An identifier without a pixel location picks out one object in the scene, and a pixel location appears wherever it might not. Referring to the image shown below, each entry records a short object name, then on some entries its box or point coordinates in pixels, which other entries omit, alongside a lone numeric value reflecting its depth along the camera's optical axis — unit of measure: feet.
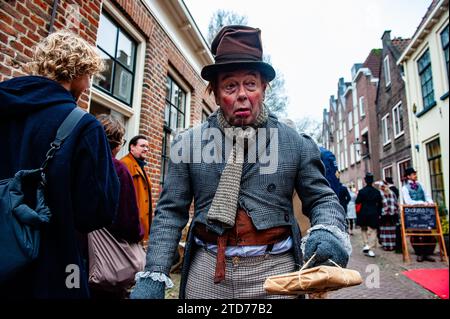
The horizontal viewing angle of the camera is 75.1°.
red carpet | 13.26
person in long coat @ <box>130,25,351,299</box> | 3.86
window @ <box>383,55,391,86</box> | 47.34
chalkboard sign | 20.30
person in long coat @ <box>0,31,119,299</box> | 3.91
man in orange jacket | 10.74
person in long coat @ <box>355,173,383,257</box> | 23.22
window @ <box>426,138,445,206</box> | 30.25
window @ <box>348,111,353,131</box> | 80.64
